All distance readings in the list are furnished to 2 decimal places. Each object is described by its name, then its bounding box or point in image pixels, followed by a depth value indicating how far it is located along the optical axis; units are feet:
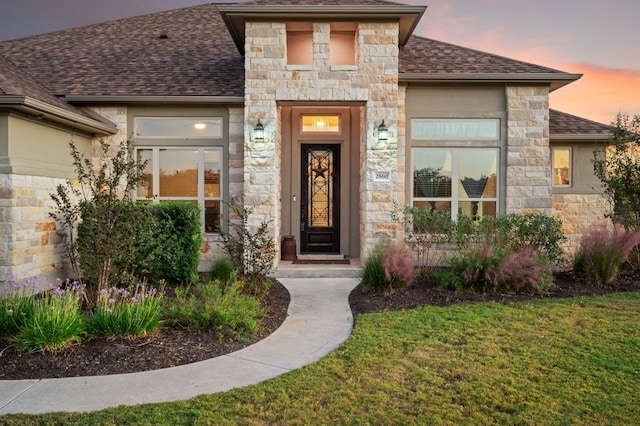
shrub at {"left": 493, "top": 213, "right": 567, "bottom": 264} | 25.68
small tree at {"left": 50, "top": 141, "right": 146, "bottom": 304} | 18.93
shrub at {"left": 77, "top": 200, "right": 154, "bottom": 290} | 18.92
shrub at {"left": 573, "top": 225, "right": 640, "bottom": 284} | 25.09
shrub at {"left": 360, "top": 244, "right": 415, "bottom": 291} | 23.06
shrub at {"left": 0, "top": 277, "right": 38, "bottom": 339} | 15.67
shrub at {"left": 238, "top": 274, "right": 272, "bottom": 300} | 22.42
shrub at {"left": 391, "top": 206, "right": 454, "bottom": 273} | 26.25
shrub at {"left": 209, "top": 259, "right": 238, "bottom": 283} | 25.41
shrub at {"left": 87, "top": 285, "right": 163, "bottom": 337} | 15.66
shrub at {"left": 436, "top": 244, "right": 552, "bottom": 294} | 22.74
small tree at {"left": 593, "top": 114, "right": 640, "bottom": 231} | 30.55
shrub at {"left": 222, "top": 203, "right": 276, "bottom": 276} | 23.48
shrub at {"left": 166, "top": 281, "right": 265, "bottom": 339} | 16.72
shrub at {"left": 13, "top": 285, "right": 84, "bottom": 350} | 14.55
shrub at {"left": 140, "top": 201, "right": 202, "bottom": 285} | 25.38
